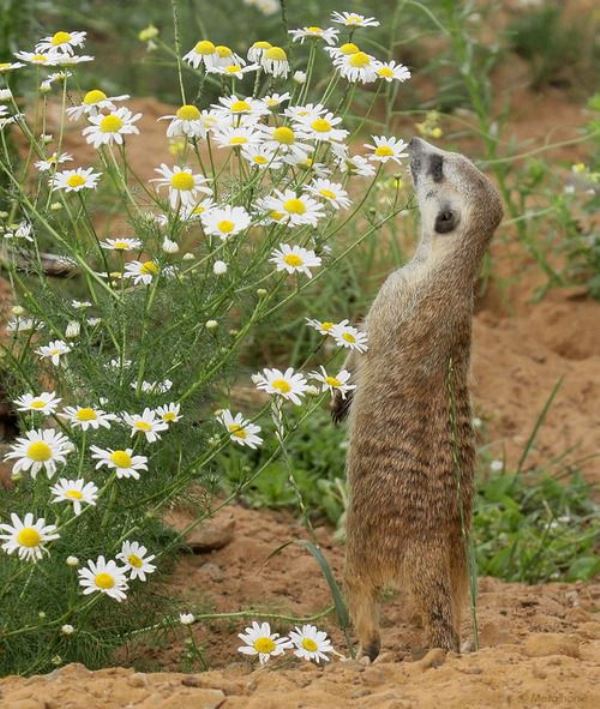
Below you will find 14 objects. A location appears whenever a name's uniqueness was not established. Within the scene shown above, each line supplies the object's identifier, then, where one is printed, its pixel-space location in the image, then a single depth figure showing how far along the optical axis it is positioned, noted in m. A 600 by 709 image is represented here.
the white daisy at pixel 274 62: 7.80
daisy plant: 7.02
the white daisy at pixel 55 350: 7.36
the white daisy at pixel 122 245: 7.66
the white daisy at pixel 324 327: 7.78
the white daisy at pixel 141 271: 7.46
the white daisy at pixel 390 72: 7.85
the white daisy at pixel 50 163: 7.54
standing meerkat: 7.97
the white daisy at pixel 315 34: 7.91
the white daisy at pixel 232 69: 7.64
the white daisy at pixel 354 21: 7.94
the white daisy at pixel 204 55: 7.74
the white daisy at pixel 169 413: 7.08
